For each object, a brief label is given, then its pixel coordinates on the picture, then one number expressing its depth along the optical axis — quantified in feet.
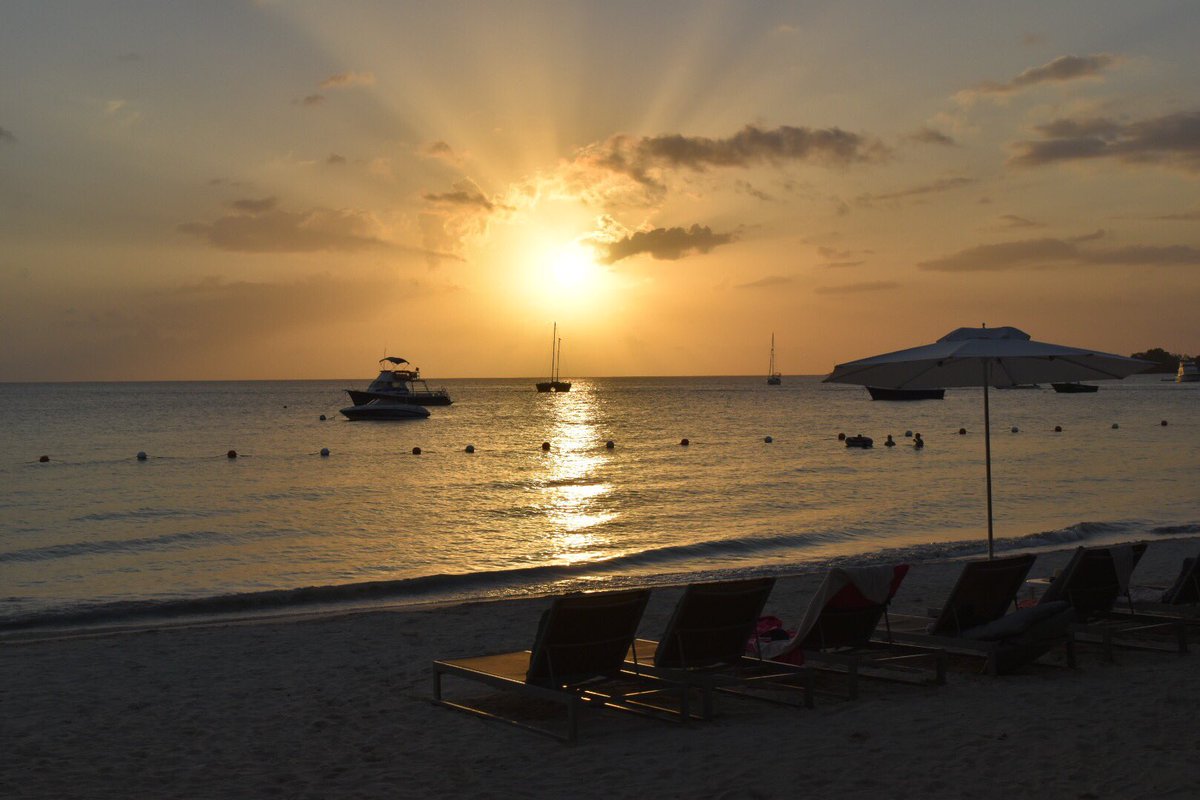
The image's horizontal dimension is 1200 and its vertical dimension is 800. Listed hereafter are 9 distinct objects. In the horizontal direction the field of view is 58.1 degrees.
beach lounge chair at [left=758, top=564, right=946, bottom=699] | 25.29
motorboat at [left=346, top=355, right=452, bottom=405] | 257.55
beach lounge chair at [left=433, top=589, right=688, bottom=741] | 22.38
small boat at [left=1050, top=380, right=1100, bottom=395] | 472.03
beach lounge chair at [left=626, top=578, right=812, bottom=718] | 23.57
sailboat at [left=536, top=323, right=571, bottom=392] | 529.04
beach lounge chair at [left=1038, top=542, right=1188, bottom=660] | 29.22
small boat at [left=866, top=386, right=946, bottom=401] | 379.68
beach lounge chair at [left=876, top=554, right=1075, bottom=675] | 26.78
